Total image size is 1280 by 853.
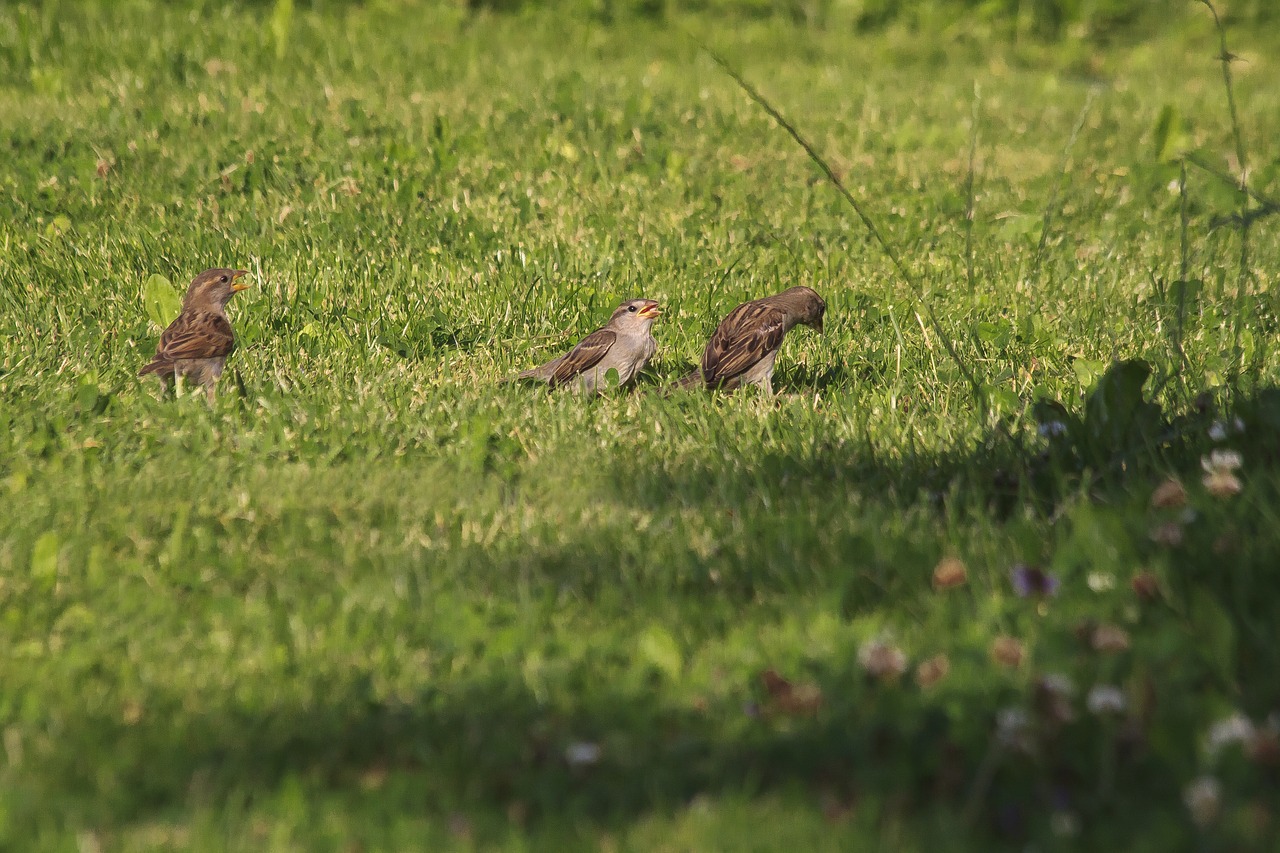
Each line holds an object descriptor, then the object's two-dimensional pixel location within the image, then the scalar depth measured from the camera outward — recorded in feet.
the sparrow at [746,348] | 42.24
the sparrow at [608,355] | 42.57
